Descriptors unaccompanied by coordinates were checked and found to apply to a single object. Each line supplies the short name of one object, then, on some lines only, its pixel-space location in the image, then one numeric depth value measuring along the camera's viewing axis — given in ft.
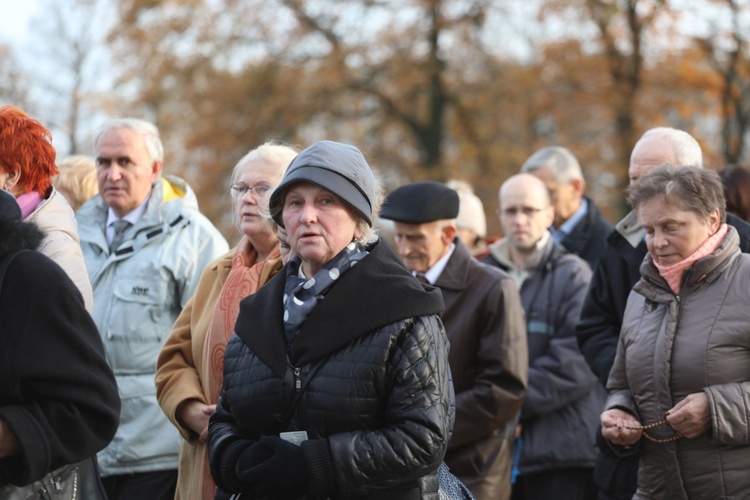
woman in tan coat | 29.43
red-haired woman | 25.11
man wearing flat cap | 34.04
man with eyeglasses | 37.73
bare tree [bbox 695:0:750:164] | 125.18
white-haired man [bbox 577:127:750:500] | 31.89
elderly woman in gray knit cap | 21.03
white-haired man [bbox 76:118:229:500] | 34.40
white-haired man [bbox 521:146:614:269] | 46.55
